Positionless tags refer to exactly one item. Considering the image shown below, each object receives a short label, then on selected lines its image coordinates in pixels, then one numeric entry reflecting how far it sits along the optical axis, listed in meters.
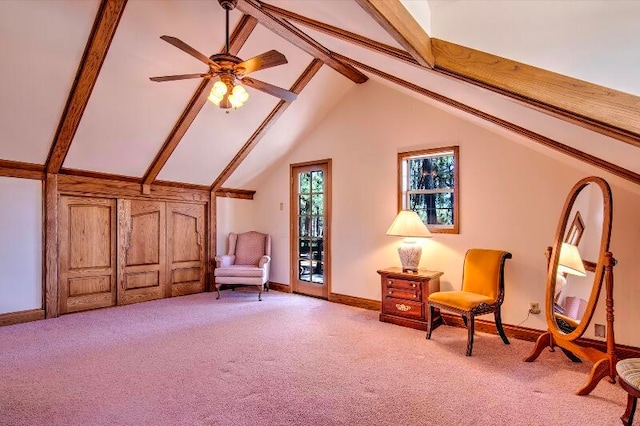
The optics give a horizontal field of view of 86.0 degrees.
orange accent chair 3.15
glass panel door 5.38
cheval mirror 2.44
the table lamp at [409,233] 3.96
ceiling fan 2.74
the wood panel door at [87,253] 4.39
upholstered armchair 5.30
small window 4.12
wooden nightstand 3.84
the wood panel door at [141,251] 4.93
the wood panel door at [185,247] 5.49
